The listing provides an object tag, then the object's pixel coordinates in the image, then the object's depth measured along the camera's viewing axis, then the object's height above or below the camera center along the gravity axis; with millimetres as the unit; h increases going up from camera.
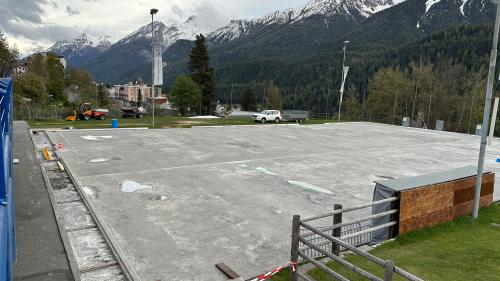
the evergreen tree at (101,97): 106325 +853
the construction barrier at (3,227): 3861 -1612
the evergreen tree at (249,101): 113662 +1554
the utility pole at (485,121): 9554 -149
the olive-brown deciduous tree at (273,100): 108100 +2319
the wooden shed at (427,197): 8484 -2192
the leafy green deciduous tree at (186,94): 71625 +1872
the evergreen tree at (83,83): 95819 +4359
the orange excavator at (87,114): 38559 -1679
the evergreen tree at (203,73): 69688 +6399
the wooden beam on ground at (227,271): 6788 -3284
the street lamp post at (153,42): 30711 +5428
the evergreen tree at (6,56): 50438 +5913
